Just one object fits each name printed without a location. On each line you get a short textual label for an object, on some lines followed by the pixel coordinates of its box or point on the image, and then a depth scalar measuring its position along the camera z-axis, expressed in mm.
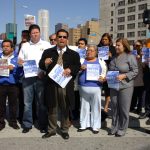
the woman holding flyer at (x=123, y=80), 3555
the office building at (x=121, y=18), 52567
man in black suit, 3491
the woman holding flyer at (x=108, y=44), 4225
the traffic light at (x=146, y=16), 5527
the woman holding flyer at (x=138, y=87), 4598
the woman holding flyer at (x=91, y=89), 3686
